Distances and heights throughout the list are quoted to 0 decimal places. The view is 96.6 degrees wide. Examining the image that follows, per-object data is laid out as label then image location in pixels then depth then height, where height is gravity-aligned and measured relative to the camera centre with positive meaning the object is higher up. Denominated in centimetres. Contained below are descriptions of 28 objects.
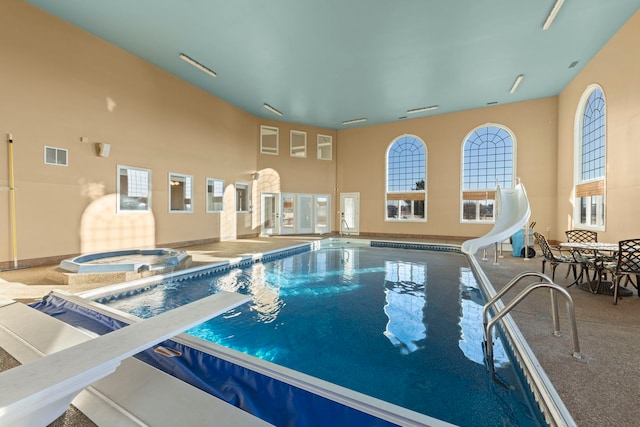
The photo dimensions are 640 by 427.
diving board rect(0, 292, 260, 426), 97 -62
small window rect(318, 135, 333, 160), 1219 +281
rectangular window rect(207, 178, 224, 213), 878 +52
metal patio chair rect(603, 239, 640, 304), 325 -59
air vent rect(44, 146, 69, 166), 523 +100
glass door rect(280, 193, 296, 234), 1145 -7
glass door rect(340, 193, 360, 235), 1208 -5
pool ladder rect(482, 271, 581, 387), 196 -81
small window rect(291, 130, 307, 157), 1156 +279
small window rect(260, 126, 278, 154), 1093 +277
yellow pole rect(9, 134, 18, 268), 477 +6
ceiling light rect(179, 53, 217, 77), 644 +348
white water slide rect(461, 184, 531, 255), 557 -4
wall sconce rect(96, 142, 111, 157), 594 +129
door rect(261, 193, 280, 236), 1109 -13
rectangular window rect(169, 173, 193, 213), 764 +48
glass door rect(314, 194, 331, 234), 1221 -14
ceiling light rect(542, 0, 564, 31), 465 +344
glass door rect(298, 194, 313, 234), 1179 -10
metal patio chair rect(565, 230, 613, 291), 368 -61
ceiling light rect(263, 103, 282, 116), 952 +352
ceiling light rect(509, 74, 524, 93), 741 +355
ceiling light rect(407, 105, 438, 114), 959 +355
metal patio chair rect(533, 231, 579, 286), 409 -67
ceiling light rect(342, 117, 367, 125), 1094 +355
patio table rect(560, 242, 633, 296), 359 -67
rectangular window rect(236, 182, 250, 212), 995 +49
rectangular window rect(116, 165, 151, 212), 647 +49
